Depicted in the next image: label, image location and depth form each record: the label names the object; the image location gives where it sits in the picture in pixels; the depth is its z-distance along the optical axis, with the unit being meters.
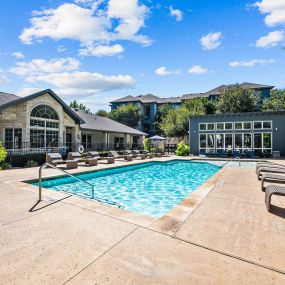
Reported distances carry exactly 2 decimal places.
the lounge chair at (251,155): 23.52
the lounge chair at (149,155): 22.97
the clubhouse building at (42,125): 15.65
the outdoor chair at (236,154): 24.16
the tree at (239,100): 36.59
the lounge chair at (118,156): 19.32
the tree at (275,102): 36.38
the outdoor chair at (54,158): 14.07
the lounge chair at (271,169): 9.38
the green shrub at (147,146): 29.62
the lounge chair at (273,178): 6.98
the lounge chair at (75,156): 16.00
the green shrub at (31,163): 14.47
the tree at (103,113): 52.26
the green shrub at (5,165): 12.77
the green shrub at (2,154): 12.18
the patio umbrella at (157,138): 27.17
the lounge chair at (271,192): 4.97
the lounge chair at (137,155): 21.61
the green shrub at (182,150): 26.06
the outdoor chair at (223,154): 24.89
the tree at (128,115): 46.62
